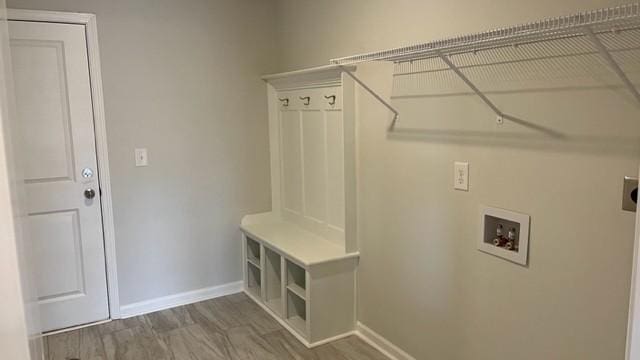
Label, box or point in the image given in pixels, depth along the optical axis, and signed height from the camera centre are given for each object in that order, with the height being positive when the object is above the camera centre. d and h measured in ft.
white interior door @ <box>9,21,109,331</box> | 9.36 -0.74
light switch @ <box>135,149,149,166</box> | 10.55 -0.61
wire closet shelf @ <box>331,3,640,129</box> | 4.33 +0.92
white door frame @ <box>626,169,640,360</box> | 2.23 -0.92
